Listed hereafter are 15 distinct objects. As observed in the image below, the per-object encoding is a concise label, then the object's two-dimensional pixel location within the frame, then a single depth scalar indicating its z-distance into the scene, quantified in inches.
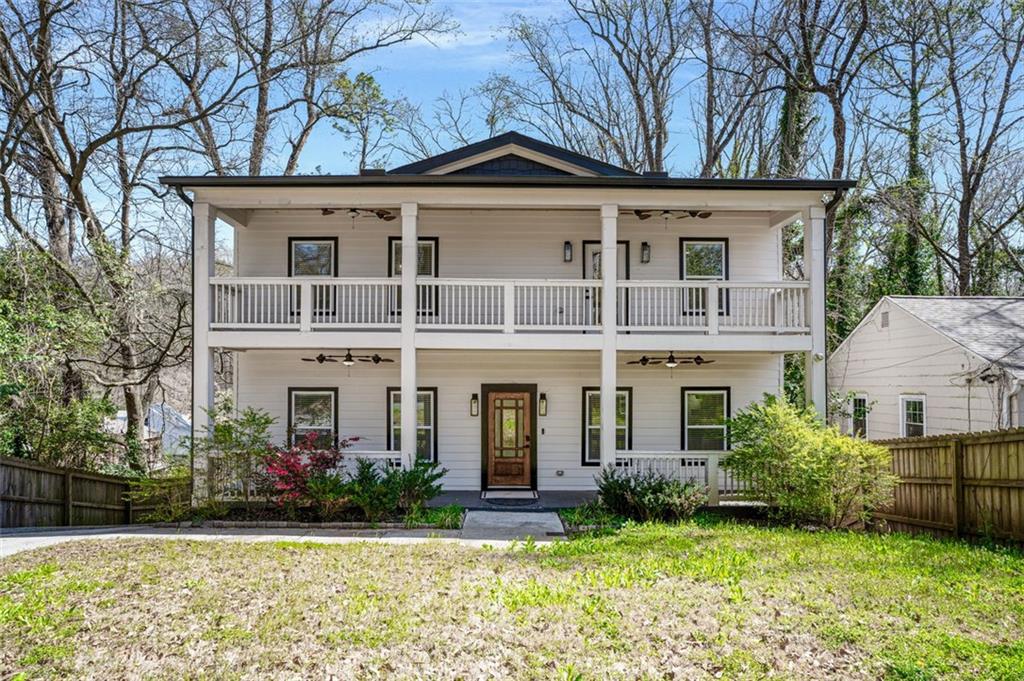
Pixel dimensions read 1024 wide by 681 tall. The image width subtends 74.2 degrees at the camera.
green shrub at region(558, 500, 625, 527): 424.2
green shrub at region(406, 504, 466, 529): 423.8
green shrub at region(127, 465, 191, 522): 442.6
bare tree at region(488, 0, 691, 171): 1015.0
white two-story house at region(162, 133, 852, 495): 550.0
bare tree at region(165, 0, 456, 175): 763.4
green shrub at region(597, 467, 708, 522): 431.5
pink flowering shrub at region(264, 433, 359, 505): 431.2
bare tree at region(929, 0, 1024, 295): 861.2
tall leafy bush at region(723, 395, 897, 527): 404.8
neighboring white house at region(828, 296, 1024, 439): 504.7
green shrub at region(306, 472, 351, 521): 429.4
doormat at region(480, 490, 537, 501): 534.9
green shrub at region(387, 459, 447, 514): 443.5
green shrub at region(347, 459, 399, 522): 431.2
